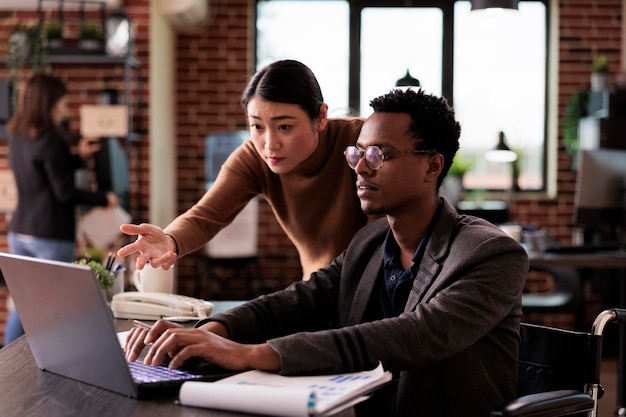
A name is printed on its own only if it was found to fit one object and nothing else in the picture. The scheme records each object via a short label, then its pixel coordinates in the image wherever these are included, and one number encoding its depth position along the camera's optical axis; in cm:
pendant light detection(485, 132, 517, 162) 533
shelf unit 514
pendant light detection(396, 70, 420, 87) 468
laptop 130
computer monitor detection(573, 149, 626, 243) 429
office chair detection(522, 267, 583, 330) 463
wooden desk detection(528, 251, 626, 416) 392
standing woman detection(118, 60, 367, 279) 219
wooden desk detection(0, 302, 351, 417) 128
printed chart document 122
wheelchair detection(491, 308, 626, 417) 176
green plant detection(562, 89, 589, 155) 632
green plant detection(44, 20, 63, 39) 516
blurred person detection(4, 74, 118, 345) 434
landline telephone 217
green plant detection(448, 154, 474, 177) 649
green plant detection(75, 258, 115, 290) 228
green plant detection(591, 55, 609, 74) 625
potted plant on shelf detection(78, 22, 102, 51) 515
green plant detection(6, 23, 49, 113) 506
